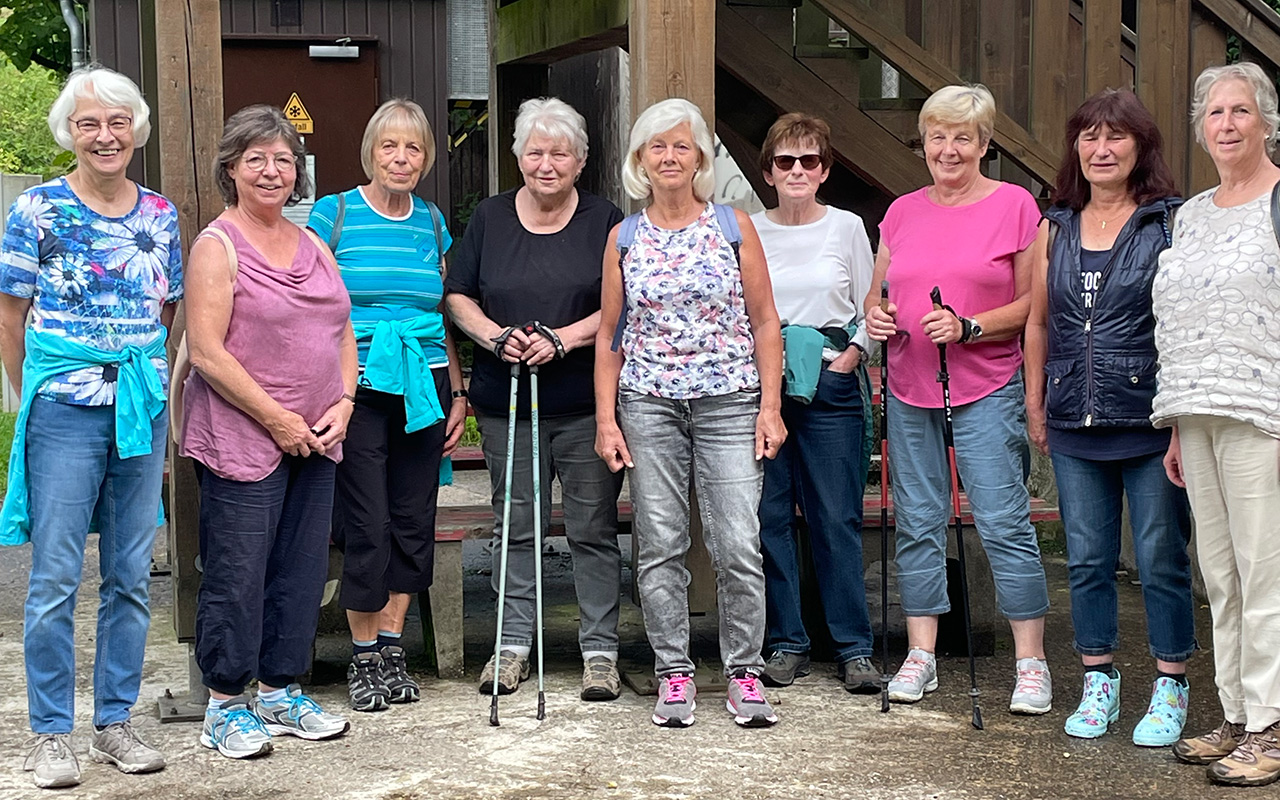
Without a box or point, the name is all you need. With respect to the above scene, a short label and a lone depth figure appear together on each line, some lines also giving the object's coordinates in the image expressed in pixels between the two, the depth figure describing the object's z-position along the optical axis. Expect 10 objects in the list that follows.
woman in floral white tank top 4.40
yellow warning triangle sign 10.04
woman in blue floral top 3.83
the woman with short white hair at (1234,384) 3.81
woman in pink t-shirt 4.48
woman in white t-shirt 4.67
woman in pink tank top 4.03
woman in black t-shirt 4.58
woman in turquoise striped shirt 4.48
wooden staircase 5.68
